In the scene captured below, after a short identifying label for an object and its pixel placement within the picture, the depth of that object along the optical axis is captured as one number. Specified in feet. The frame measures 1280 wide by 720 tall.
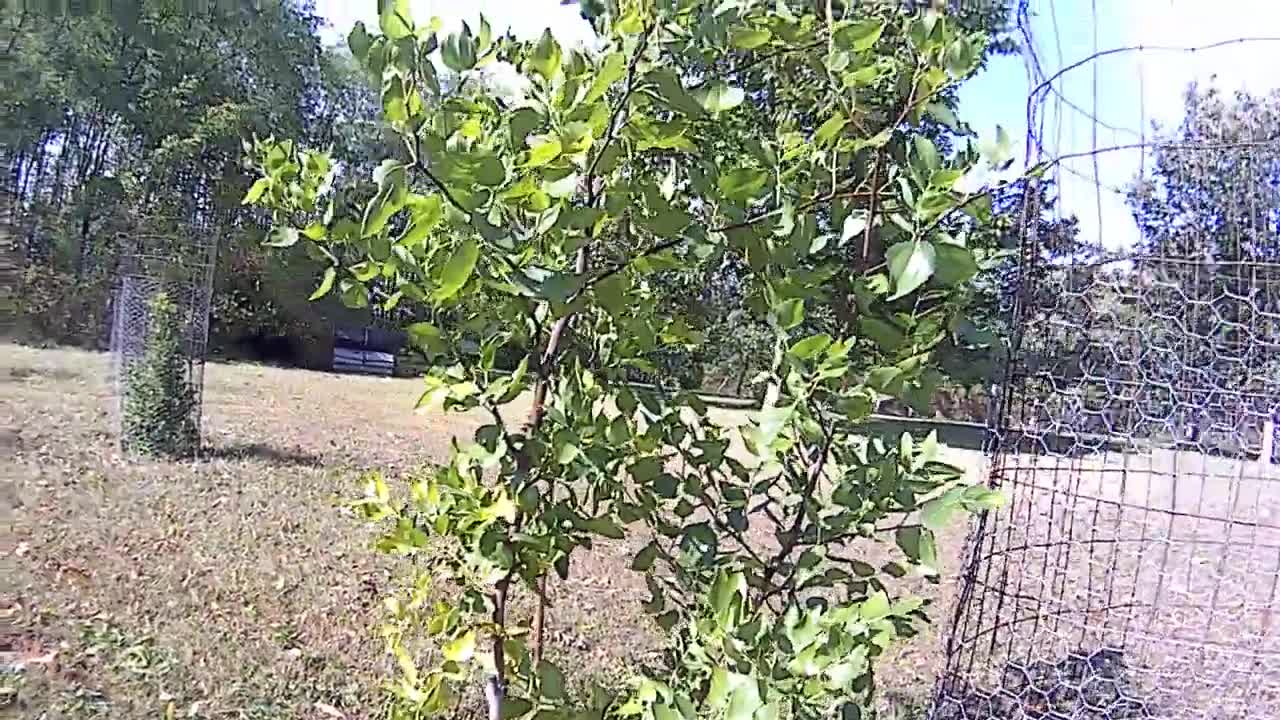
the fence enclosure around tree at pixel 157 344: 13.25
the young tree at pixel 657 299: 2.19
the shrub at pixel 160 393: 13.57
